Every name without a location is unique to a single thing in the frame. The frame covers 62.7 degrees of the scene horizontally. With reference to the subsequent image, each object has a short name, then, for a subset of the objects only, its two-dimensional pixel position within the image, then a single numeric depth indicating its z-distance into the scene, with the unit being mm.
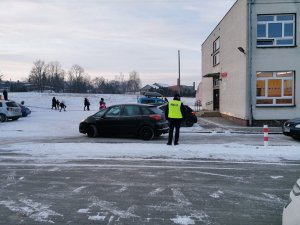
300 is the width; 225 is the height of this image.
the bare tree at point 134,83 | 95973
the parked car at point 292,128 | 9617
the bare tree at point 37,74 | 77863
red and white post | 8275
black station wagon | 9880
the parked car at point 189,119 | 13982
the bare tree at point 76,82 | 72904
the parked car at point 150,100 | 17386
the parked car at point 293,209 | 2147
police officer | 8556
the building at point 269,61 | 13814
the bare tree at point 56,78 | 75215
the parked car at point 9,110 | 16797
